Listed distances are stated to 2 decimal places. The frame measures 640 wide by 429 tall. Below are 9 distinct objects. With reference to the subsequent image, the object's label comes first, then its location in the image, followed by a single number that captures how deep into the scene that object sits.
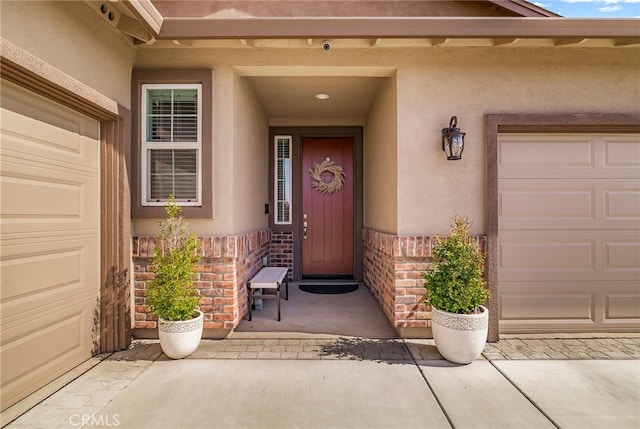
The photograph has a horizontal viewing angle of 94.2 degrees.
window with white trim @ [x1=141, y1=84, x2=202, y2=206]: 3.13
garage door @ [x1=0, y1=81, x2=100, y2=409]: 2.05
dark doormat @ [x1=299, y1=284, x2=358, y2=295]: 4.75
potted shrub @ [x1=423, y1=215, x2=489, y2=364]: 2.53
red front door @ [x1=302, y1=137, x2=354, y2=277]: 5.54
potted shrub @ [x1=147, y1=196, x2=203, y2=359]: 2.61
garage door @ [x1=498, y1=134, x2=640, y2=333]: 3.18
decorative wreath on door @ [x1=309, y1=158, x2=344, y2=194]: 5.53
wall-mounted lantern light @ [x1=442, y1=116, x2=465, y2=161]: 2.91
